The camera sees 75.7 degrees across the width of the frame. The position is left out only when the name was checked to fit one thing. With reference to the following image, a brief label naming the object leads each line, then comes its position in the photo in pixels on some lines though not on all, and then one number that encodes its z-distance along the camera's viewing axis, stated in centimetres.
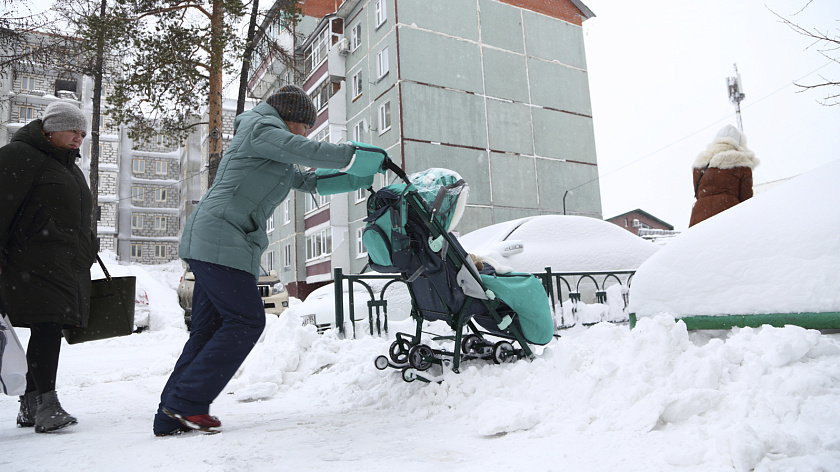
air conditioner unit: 2442
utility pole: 2709
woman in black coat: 300
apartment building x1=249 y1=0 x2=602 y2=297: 2167
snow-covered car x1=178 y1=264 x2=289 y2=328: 1218
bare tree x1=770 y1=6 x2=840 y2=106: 513
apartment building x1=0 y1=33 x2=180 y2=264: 4588
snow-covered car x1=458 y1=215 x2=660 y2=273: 754
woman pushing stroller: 280
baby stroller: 338
